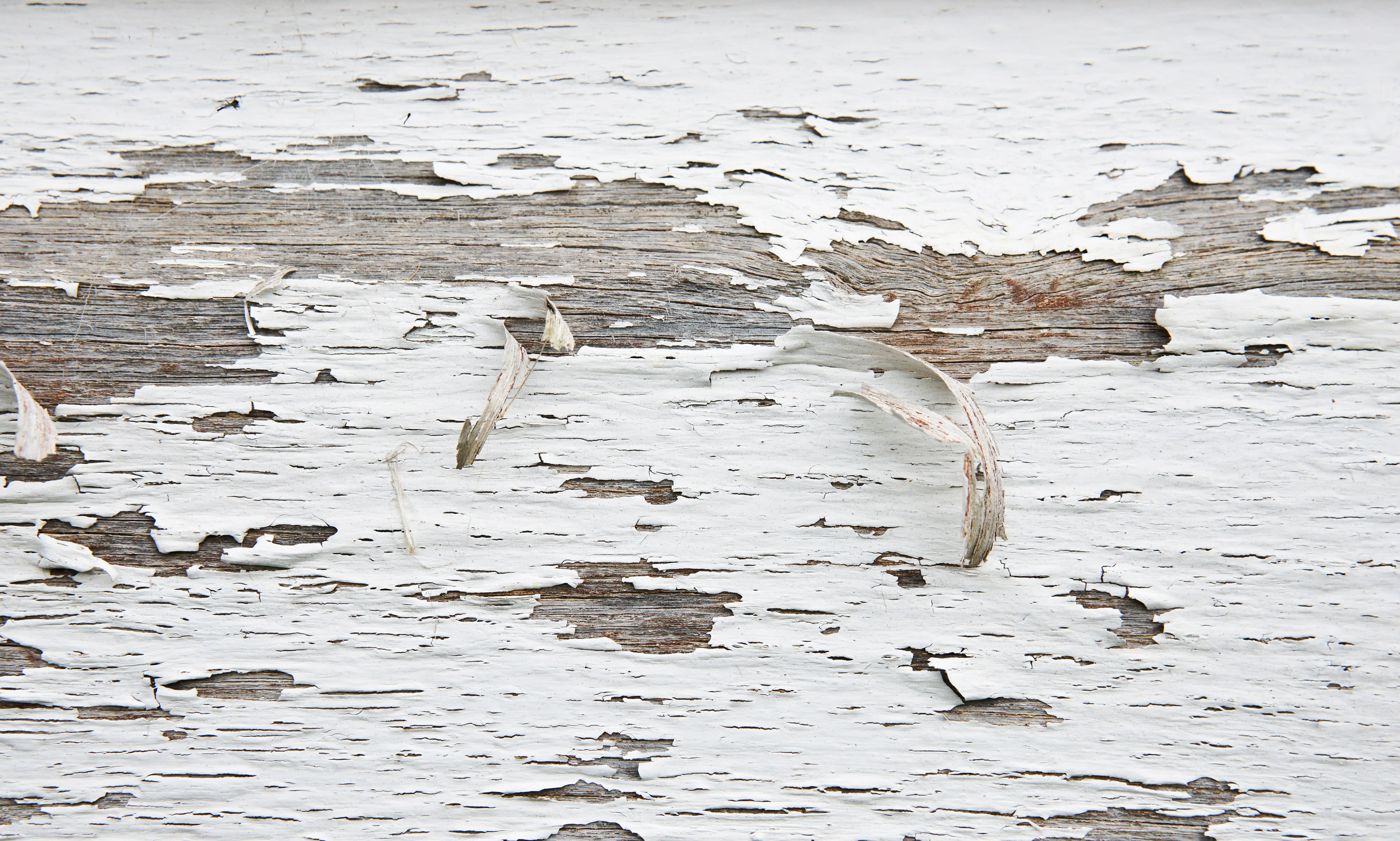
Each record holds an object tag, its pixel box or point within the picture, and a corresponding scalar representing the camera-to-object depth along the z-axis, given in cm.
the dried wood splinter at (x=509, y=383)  97
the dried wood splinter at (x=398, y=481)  97
